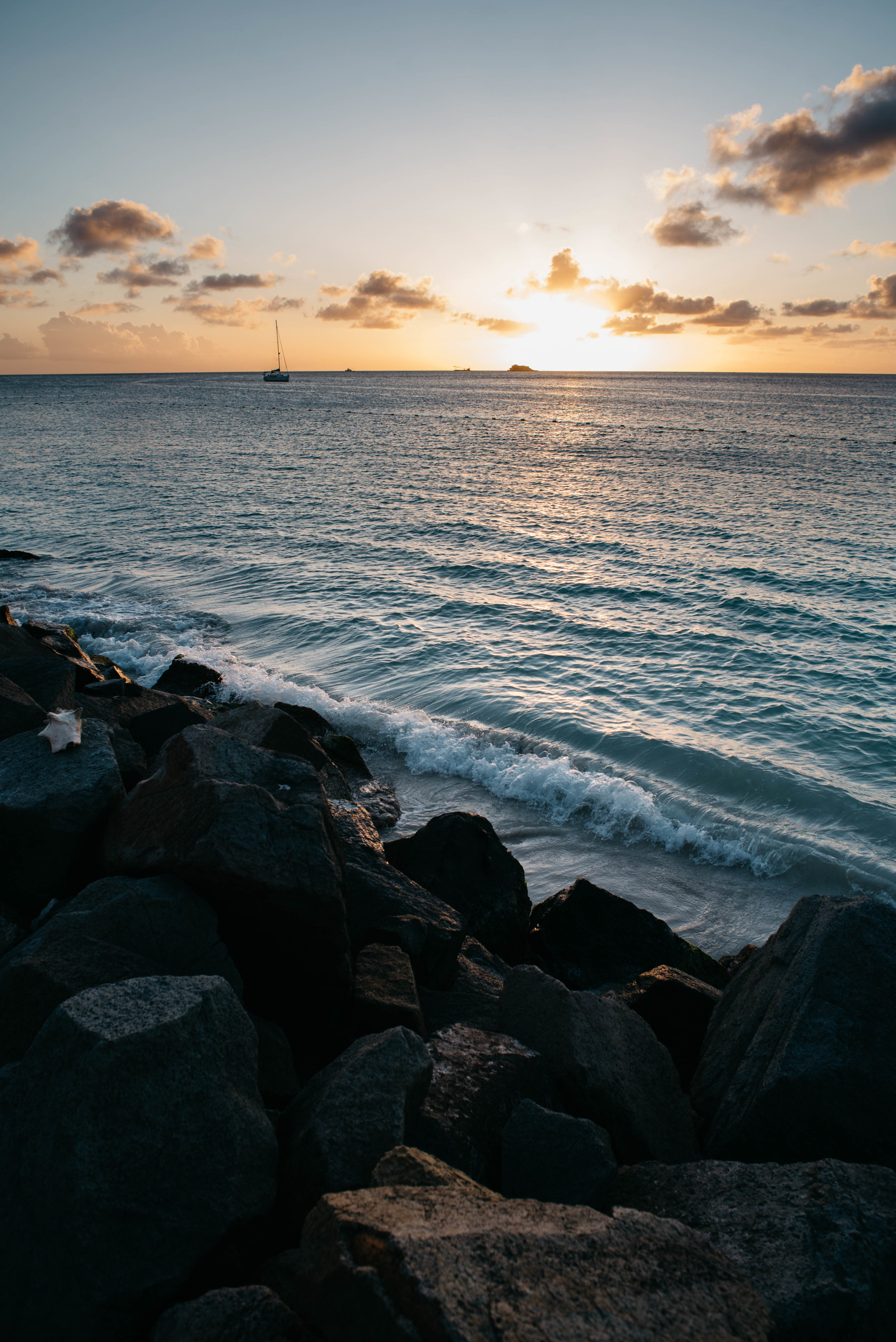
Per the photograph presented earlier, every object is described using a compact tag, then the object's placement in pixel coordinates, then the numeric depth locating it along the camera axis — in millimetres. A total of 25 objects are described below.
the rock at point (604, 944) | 6359
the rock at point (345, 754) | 9664
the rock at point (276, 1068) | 3678
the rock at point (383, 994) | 4199
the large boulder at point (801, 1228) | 2625
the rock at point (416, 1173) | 2865
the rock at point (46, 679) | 6848
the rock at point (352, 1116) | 2982
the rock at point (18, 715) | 5969
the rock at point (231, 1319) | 2348
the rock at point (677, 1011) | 5234
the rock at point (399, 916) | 5000
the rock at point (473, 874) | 6637
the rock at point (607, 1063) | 4023
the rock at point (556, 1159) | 3395
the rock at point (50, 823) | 4699
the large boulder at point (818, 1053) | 3740
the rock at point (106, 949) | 3438
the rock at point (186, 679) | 12188
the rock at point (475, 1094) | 3490
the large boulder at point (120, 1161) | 2545
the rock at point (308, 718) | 9930
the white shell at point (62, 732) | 5129
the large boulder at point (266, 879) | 4141
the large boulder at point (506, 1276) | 2098
